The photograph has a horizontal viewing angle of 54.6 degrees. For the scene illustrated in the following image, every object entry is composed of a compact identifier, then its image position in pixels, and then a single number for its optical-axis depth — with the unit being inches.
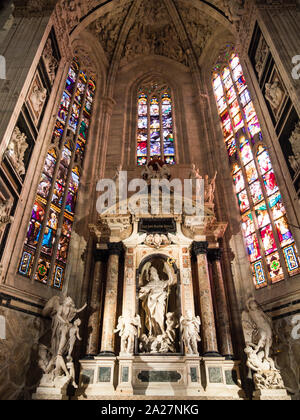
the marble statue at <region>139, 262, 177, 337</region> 319.8
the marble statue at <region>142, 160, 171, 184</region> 410.9
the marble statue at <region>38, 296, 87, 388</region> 262.5
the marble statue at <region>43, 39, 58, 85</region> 383.2
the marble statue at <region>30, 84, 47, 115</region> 345.9
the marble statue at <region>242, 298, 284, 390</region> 258.8
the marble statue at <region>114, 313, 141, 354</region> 294.8
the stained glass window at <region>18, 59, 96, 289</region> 338.3
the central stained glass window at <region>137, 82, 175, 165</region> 530.7
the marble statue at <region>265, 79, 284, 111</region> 328.8
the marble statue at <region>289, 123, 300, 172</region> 291.7
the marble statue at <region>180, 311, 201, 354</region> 292.0
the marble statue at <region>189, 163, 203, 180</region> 410.0
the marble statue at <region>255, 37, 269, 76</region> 366.6
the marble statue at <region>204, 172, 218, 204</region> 389.6
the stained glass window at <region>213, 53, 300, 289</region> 326.0
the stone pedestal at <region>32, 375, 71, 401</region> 248.6
